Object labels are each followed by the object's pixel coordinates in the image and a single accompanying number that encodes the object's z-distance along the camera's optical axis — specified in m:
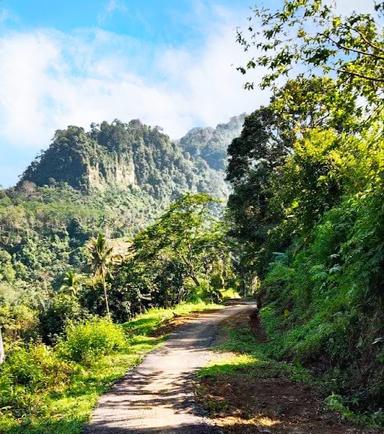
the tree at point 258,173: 28.47
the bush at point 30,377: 10.18
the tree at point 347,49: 7.85
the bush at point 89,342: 13.96
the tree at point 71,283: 55.06
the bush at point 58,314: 45.31
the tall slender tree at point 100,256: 46.84
